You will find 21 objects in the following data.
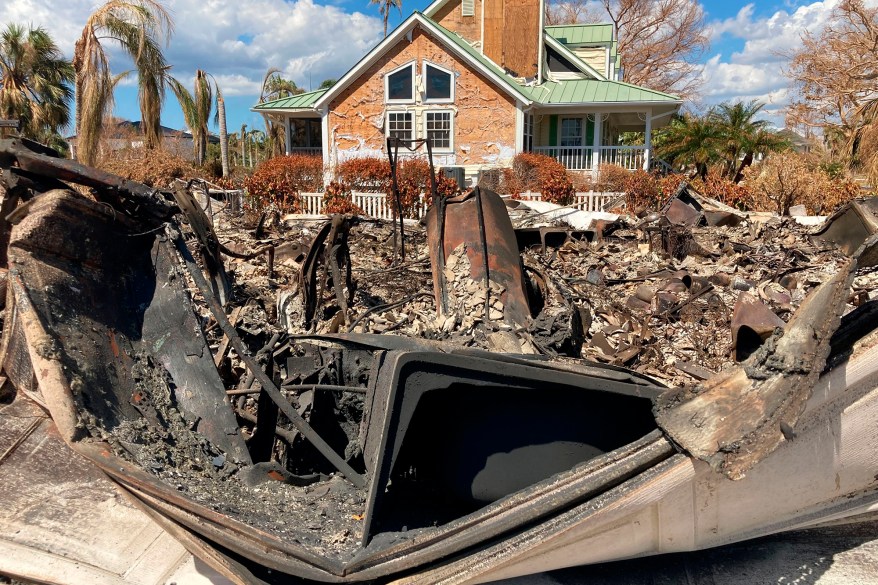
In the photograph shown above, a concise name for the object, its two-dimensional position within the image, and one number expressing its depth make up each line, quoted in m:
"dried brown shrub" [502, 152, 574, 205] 16.03
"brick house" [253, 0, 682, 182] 19.00
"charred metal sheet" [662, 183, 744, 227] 10.32
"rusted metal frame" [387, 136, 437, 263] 5.22
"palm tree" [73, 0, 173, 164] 15.08
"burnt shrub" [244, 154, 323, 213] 14.72
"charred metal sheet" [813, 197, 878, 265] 7.58
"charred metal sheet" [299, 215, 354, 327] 5.35
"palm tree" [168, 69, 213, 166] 26.17
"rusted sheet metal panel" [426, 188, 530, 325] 4.24
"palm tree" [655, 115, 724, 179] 19.20
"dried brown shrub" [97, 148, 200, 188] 16.33
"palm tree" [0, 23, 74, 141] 21.64
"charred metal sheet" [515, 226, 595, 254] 9.01
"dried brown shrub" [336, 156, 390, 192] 15.20
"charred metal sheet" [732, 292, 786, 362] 3.16
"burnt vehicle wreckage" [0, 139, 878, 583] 1.90
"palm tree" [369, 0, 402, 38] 40.06
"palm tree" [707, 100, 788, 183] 18.81
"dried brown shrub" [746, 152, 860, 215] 13.12
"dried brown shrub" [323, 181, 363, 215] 14.18
